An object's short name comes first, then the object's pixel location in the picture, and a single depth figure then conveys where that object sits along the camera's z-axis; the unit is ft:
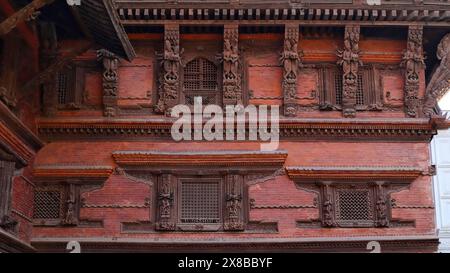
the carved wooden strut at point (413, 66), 47.26
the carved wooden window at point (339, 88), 47.55
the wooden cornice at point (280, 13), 46.24
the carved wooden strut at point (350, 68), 47.22
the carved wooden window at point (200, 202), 45.55
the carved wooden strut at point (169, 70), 46.96
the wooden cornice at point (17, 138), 39.24
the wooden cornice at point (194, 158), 45.93
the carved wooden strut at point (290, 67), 47.03
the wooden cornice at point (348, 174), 45.85
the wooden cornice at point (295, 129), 46.32
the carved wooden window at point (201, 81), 47.80
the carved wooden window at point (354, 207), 45.52
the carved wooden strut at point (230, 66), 47.01
